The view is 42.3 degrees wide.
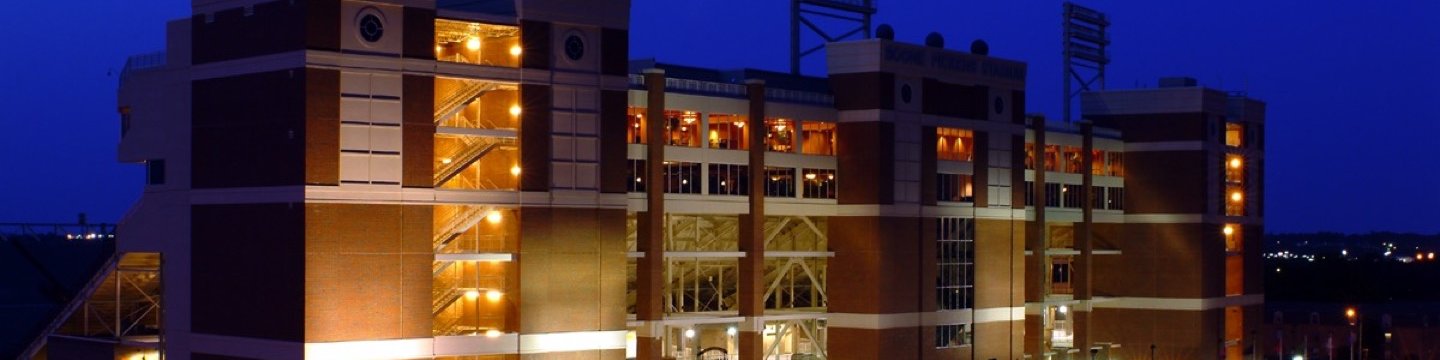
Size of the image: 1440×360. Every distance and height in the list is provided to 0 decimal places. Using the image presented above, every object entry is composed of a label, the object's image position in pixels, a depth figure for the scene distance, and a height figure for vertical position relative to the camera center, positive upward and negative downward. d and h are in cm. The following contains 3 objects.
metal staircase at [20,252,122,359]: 7912 -541
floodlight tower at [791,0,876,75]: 9519 +860
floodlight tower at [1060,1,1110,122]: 11725 +900
